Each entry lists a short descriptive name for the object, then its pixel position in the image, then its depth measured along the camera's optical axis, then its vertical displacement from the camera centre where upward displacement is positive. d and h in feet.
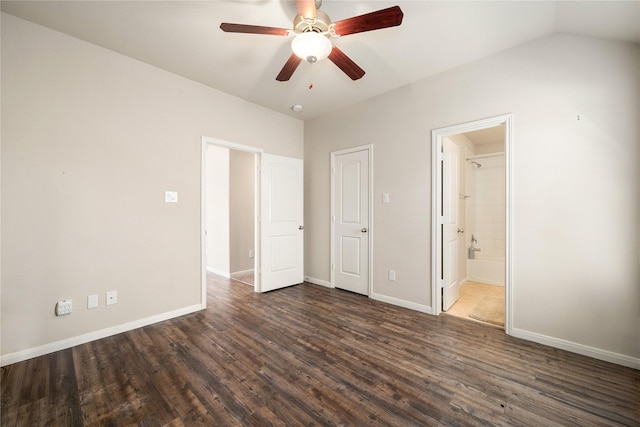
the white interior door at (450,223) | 10.05 -0.50
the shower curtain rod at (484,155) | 14.99 +3.26
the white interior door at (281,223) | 12.64 -0.55
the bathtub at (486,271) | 13.70 -3.29
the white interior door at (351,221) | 12.12 -0.49
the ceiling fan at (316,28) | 5.33 +3.98
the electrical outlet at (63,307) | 7.43 -2.72
